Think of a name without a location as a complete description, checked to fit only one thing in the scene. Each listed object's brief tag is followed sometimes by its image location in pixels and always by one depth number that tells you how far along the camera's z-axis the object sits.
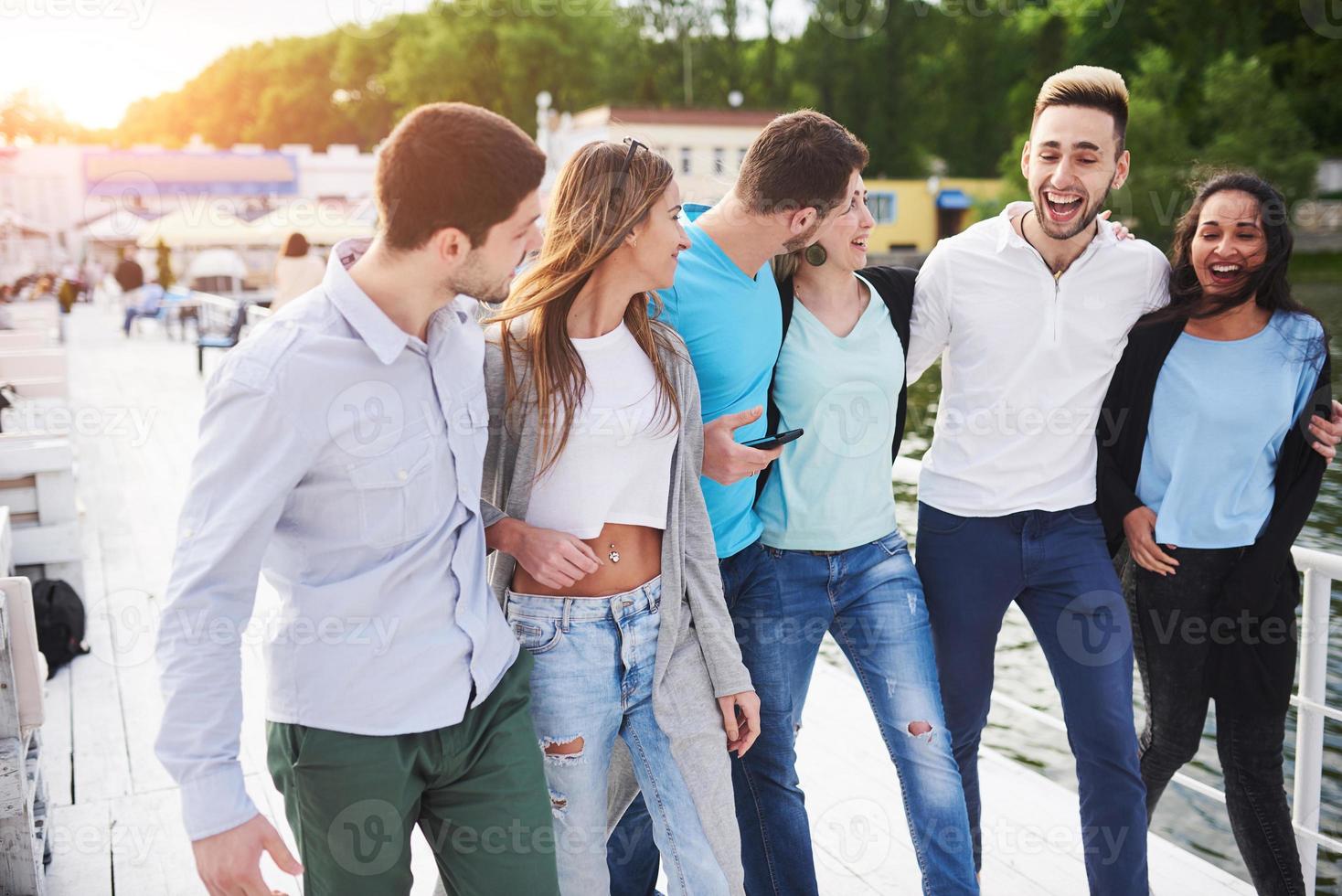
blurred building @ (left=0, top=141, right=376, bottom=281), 45.94
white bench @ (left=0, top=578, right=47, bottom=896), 2.55
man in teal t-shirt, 2.26
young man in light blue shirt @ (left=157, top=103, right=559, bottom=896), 1.45
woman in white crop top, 1.95
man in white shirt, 2.48
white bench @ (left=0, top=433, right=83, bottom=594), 4.71
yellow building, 41.00
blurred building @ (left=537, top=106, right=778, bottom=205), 36.72
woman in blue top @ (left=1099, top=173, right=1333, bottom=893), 2.46
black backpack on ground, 4.57
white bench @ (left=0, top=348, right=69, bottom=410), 9.33
